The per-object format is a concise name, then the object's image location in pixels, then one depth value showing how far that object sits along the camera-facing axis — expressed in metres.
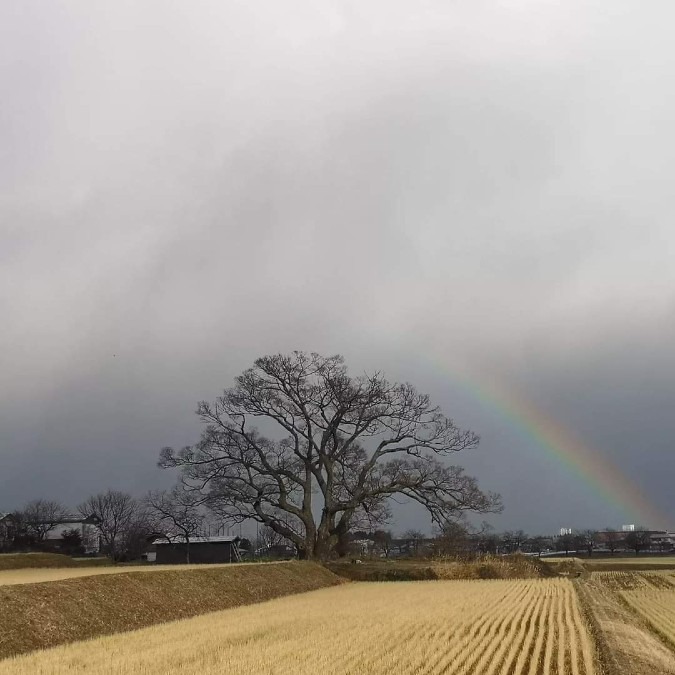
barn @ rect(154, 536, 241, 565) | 89.44
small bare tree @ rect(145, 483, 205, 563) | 59.01
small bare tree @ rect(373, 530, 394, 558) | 97.31
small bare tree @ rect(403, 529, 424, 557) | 130.23
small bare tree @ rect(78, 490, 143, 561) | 111.38
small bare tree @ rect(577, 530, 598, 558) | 173.49
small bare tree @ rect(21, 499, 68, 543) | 99.53
